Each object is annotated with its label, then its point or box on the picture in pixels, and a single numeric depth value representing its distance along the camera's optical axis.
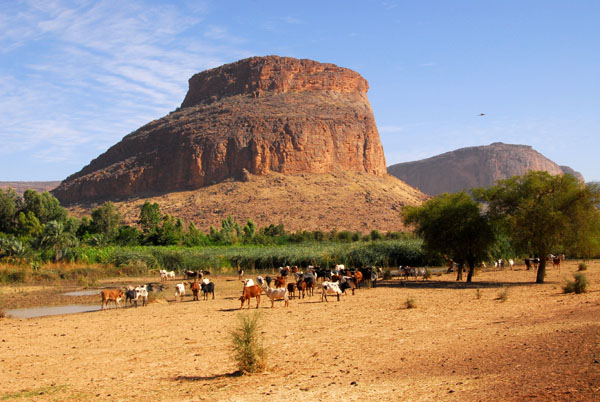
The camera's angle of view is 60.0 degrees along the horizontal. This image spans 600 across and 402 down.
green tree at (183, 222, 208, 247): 65.90
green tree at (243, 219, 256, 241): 74.12
